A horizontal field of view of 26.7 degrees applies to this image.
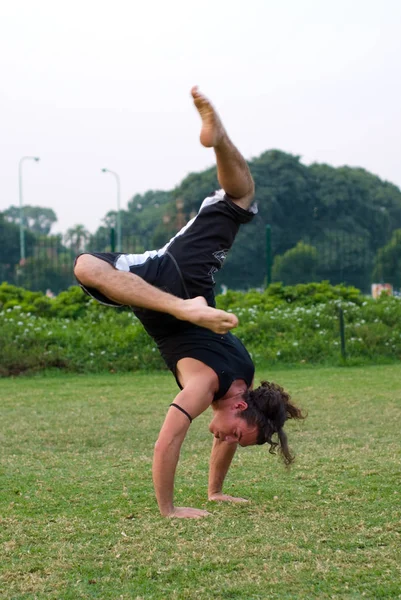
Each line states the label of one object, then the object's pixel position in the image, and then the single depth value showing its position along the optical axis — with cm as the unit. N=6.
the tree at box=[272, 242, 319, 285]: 1825
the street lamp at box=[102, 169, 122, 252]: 1824
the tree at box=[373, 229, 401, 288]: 1902
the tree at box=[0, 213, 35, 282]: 1791
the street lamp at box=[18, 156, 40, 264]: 1797
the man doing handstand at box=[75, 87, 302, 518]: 456
